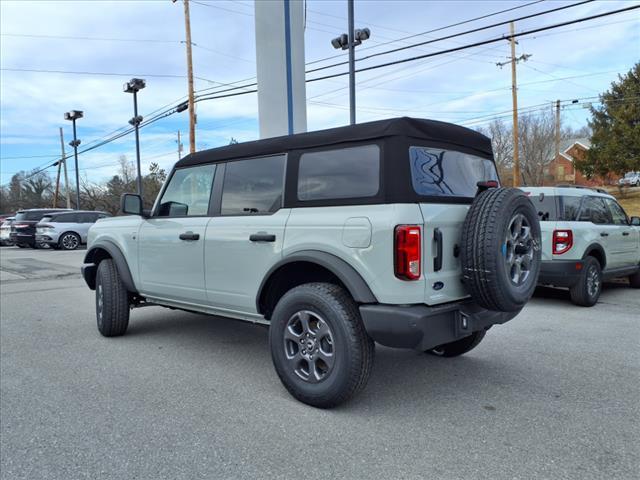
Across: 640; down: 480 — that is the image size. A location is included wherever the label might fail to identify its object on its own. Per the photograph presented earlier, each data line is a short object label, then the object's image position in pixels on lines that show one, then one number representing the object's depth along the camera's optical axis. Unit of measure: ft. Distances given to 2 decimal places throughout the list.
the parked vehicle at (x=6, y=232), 72.43
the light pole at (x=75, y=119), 105.29
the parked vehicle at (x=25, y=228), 68.74
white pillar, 29.58
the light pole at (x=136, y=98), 76.28
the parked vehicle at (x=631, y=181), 105.29
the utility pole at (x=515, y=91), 85.10
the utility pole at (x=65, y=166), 140.75
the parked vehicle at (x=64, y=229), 65.10
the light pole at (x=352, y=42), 44.70
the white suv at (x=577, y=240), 22.58
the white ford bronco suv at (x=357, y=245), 10.46
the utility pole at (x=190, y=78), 74.28
